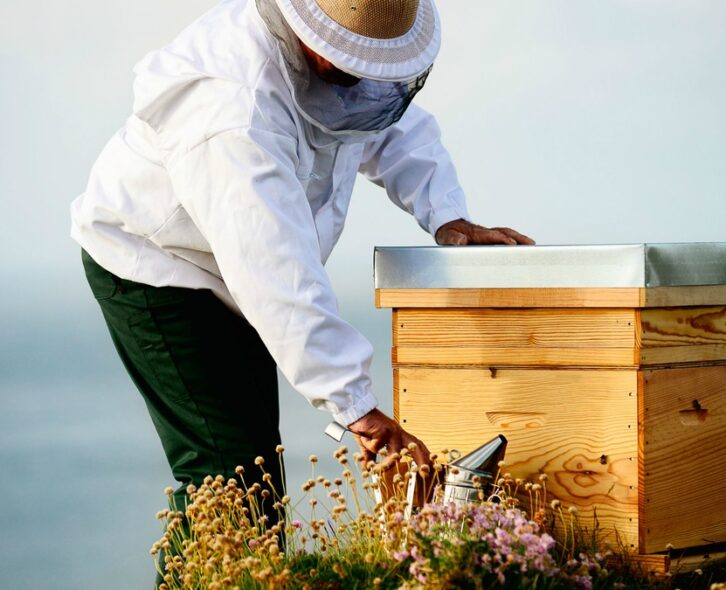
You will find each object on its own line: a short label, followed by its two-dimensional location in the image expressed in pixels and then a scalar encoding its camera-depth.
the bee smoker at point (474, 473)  6.17
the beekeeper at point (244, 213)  5.90
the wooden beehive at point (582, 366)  6.64
